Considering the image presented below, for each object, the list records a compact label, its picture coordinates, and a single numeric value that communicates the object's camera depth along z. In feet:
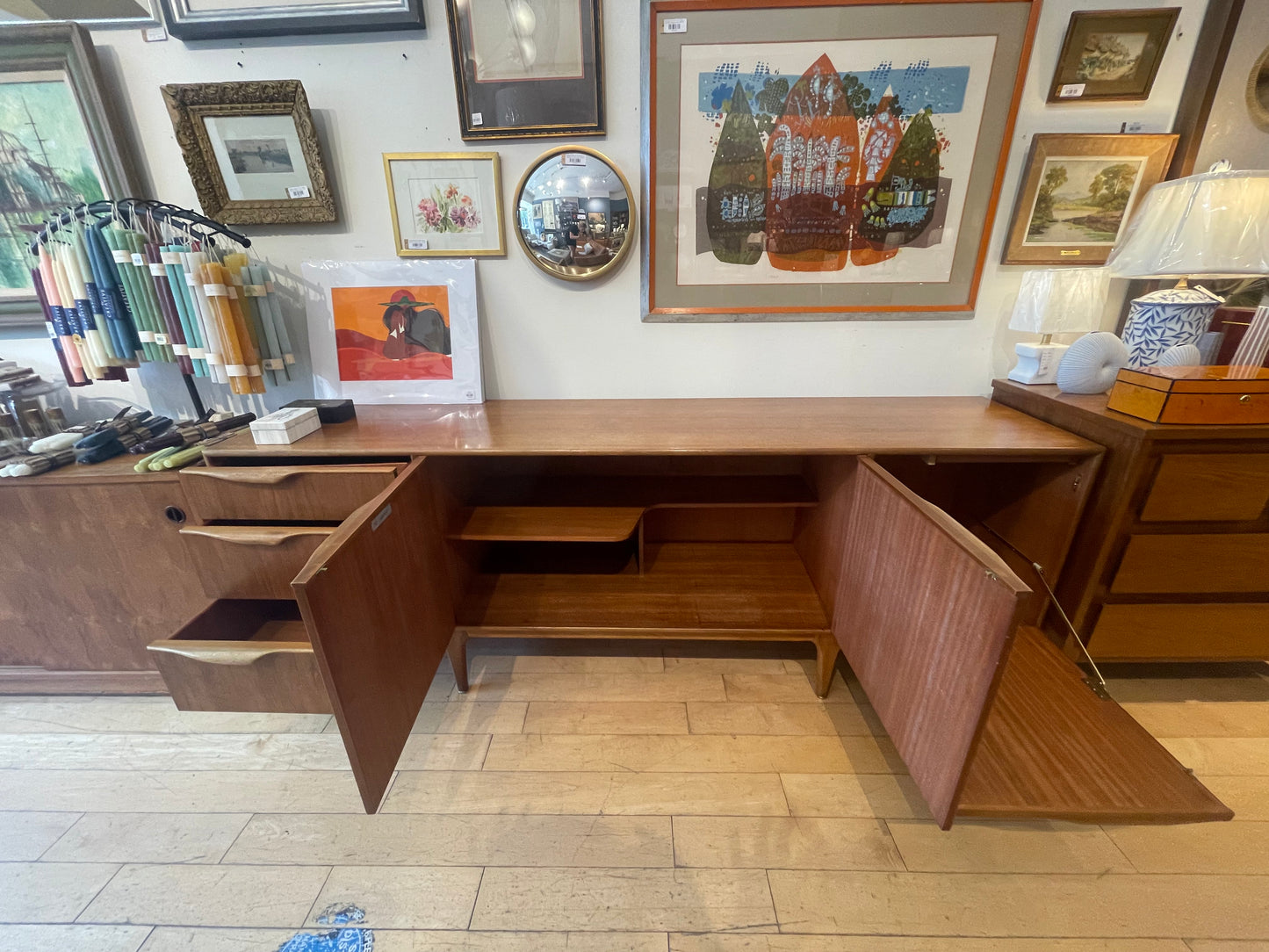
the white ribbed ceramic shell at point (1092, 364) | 3.75
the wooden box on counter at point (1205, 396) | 3.00
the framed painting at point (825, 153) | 3.81
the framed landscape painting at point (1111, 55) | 3.74
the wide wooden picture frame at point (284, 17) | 3.83
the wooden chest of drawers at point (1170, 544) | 3.14
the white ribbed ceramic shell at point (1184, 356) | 3.67
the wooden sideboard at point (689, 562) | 2.49
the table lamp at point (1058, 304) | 3.94
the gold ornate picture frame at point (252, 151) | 4.00
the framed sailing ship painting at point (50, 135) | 3.90
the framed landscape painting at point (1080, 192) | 4.01
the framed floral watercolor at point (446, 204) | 4.24
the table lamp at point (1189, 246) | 3.17
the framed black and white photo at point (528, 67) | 3.80
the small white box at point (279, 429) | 3.56
